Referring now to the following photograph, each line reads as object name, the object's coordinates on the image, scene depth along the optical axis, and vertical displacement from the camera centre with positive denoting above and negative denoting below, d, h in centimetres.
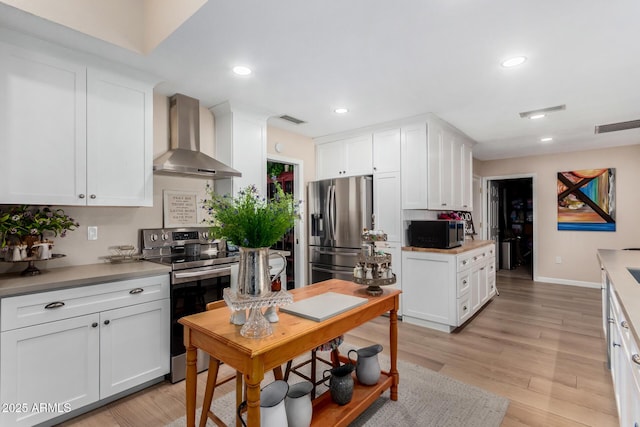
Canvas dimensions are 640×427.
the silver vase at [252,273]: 139 -26
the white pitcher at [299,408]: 158 -99
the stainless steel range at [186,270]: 246 -44
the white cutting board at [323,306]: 163 -52
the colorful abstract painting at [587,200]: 531 +23
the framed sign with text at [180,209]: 303 +8
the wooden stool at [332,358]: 199 -101
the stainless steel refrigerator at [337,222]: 407 -9
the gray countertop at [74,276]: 181 -39
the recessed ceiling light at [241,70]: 248 +118
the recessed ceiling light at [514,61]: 233 +117
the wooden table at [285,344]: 126 -60
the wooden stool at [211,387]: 169 -95
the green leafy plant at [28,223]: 201 -3
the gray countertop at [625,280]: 128 -43
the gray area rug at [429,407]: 198 -132
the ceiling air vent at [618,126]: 368 +104
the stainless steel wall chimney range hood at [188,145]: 284 +71
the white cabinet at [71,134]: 199 +61
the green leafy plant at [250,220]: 136 -2
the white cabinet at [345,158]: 420 +81
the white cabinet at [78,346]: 178 -83
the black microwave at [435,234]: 354 -23
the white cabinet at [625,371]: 120 -75
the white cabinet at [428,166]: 371 +60
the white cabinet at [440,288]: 344 -86
